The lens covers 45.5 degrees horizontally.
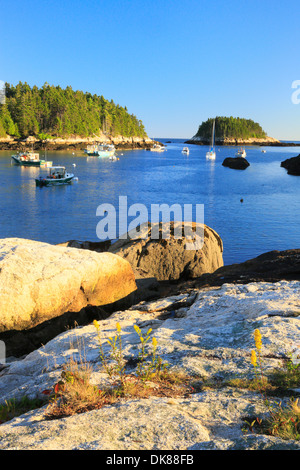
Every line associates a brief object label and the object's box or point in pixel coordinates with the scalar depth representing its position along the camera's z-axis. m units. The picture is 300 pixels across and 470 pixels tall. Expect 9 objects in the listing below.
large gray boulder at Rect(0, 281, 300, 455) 3.24
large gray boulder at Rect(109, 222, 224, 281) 14.76
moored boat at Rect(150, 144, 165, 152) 187.38
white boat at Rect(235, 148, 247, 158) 118.19
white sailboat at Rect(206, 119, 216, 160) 124.22
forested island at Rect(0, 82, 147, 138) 141.00
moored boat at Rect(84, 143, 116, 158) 115.38
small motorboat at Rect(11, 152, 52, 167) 82.62
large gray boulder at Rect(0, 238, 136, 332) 8.34
